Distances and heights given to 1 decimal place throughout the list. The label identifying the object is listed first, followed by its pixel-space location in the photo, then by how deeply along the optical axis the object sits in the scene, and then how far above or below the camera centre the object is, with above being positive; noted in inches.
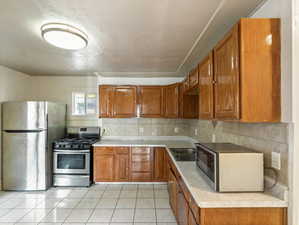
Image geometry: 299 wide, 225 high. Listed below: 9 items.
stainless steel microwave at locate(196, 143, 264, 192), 54.8 -17.4
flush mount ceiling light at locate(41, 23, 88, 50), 75.3 +33.4
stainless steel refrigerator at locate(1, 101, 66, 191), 135.7 -24.8
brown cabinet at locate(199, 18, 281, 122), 51.3 +12.3
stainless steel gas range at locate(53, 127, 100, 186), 145.5 -40.0
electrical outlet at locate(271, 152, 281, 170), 53.1 -13.8
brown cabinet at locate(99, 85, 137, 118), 157.2 +11.1
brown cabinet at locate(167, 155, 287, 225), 50.0 -27.9
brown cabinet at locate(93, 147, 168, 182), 148.9 -41.3
